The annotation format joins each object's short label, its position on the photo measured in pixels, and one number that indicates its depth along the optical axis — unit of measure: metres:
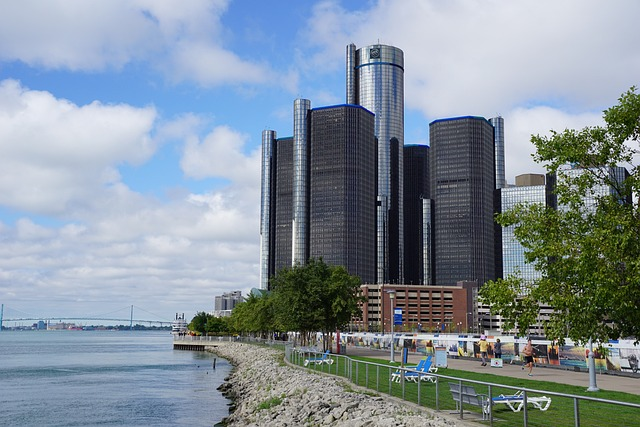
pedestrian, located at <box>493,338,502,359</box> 41.38
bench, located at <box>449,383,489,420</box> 17.20
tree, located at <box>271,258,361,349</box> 59.34
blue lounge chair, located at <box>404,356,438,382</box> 20.66
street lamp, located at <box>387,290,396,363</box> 42.65
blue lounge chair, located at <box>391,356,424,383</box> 25.11
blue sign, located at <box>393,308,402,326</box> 45.59
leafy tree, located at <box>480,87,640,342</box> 17.03
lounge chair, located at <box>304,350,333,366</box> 39.23
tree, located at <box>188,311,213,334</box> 196.15
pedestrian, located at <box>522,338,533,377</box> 32.41
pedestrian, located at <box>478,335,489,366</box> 44.25
